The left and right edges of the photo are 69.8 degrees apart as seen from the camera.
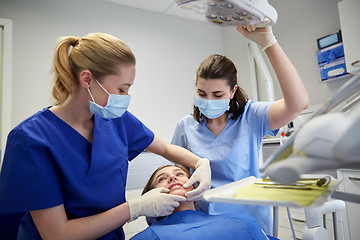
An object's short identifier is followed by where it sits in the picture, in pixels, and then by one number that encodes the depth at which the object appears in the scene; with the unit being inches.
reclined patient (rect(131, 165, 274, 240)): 40.2
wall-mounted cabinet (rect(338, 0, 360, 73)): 78.1
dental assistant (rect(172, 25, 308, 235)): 50.3
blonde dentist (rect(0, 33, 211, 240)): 34.5
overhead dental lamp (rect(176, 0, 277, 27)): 28.2
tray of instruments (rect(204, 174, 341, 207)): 16.9
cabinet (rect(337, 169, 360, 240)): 69.6
